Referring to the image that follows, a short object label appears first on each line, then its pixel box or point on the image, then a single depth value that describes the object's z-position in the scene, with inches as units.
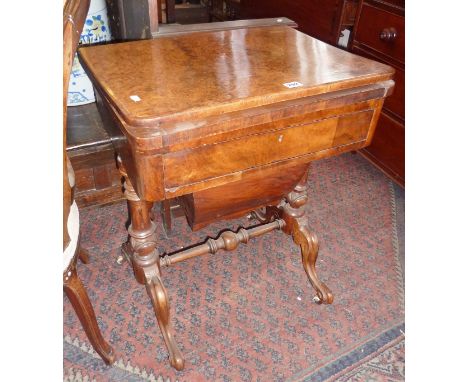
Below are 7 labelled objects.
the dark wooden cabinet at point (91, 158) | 75.0
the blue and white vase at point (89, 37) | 75.3
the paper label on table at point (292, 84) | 38.7
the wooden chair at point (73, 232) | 32.3
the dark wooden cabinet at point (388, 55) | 80.1
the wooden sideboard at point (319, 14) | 93.4
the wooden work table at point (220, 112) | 35.4
